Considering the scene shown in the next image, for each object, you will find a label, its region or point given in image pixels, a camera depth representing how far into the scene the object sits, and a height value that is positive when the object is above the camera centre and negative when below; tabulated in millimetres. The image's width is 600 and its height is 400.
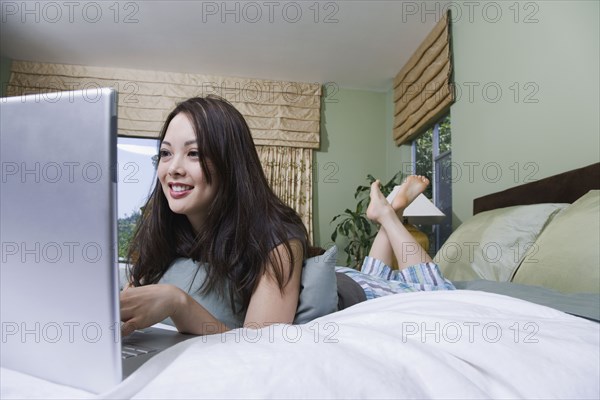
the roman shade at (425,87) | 3660 +1118
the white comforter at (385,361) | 408 -165
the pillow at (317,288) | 908 -168
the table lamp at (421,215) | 3342 -64
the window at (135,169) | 4984 +440
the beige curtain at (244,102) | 4810 +1193
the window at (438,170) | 4027 +357
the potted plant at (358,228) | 4812 -232
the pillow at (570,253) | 1279 -149
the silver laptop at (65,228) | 359 -17
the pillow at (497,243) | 1796 -159
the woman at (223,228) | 864 -43
